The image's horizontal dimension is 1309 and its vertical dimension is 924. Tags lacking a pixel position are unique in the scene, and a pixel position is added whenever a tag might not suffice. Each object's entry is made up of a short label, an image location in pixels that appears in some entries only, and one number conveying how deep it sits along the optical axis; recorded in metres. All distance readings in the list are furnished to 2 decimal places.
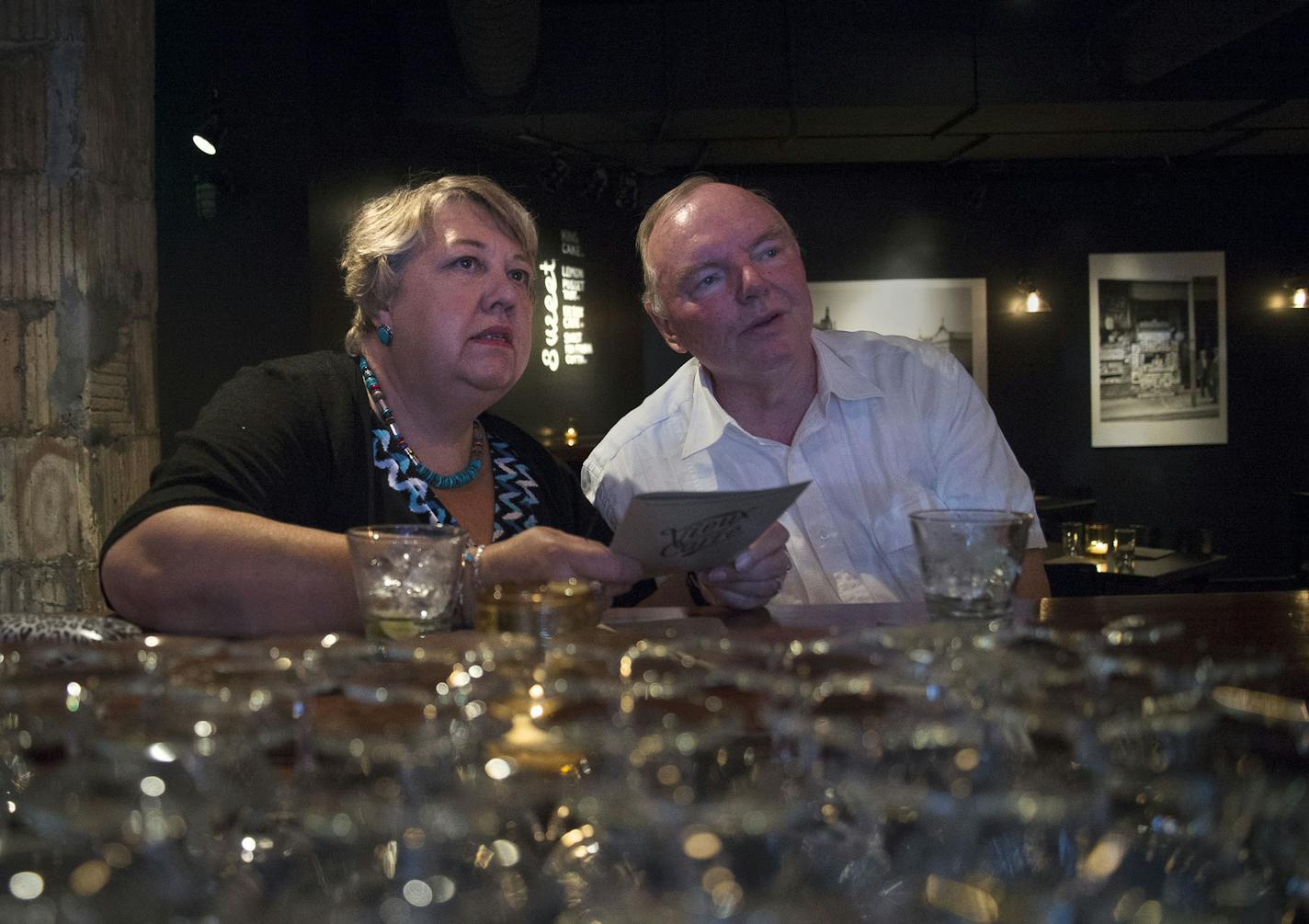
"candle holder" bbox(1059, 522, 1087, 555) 5.35
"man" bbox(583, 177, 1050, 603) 2.30
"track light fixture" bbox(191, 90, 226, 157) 5.63
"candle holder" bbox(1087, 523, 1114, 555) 5.36
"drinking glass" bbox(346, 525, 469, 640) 1.18
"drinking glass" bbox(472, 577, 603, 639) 1.14
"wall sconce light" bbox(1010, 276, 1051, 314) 9.23
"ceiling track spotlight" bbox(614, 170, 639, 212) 8.65
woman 1.46
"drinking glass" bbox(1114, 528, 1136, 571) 5.35
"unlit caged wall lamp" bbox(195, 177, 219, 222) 5.71
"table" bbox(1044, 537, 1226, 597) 4.91
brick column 2.98
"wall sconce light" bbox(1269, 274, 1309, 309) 9.31
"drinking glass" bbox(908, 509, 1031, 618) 1.26
